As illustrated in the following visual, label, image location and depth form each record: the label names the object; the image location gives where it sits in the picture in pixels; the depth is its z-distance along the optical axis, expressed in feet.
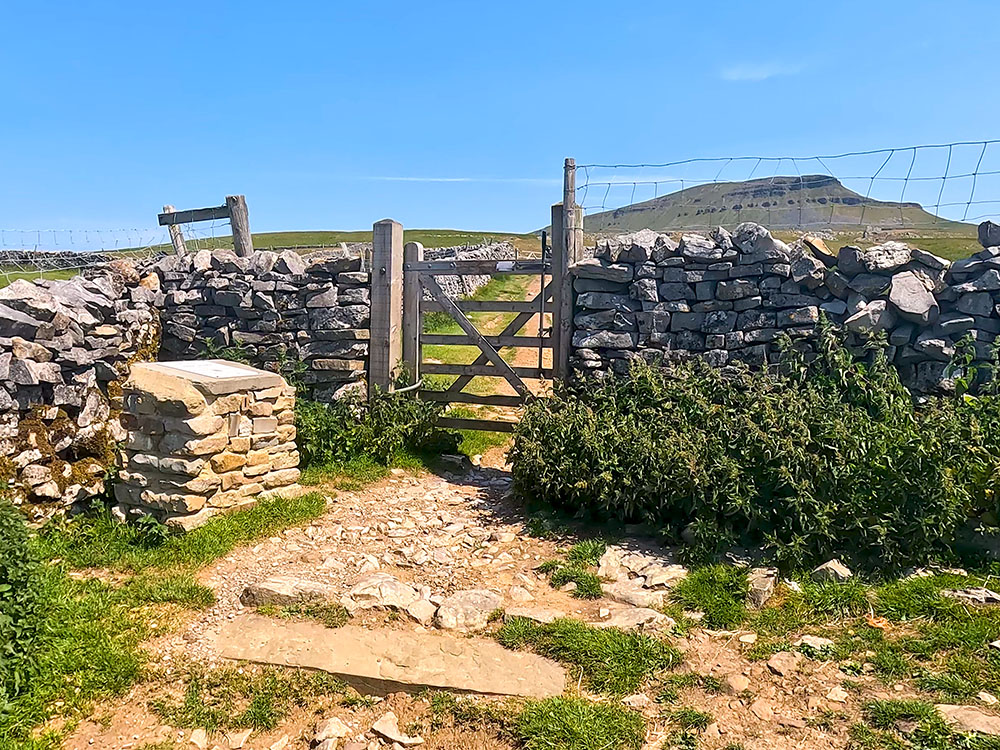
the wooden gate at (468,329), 31.04
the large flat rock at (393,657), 14.21
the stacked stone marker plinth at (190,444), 22.16
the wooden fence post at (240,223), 35.58
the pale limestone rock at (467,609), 16.66
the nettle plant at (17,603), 14.02
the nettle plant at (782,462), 18.30
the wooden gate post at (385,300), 31.96
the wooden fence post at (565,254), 30.42
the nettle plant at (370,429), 28.48
